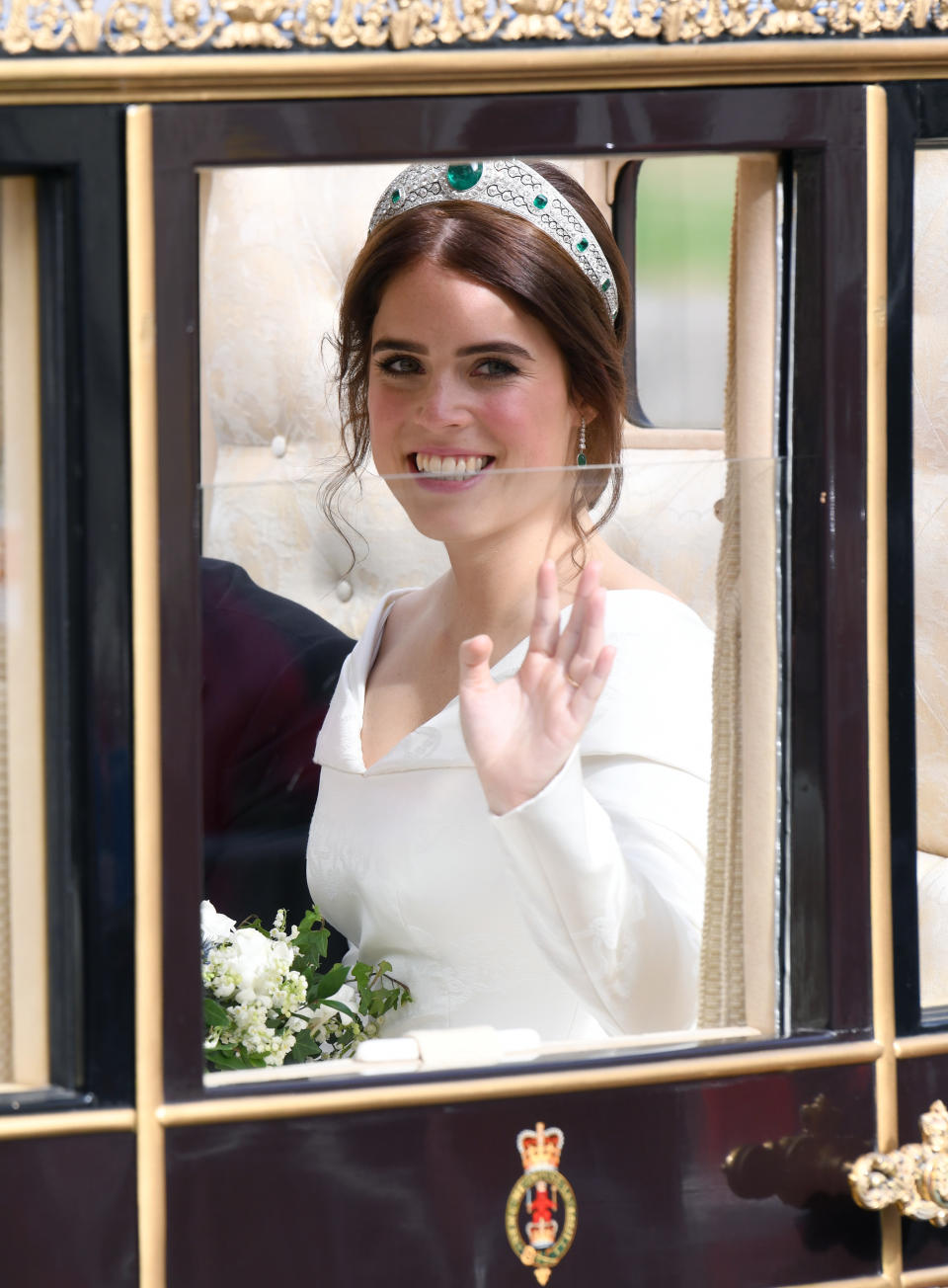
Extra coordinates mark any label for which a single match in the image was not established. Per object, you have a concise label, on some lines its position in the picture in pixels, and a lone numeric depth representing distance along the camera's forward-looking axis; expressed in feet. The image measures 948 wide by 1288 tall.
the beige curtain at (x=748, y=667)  20.62
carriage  20.22
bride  20.92
